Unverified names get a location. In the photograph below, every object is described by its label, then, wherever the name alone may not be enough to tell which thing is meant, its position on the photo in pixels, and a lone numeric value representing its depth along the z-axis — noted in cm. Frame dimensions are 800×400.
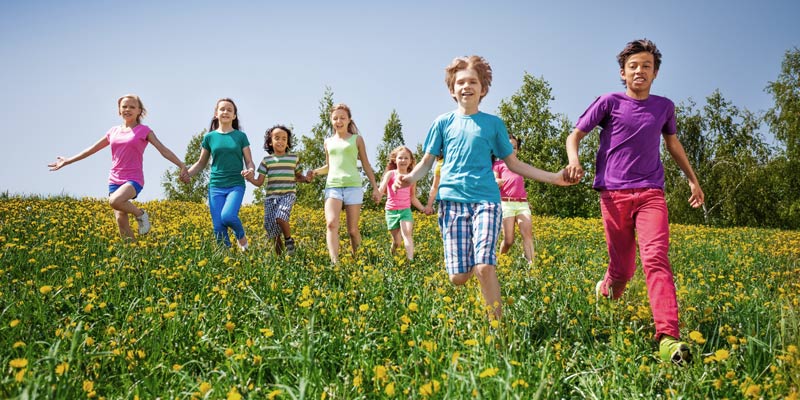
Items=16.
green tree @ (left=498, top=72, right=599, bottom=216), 3466
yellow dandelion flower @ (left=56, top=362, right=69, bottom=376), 233
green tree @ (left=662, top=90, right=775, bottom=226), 3198
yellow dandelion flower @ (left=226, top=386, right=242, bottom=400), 209
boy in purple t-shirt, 368
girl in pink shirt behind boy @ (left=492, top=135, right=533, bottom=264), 728
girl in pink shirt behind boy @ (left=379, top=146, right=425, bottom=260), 745
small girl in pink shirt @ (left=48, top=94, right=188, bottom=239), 690
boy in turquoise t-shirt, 370
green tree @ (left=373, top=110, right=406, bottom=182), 3466
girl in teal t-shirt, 685
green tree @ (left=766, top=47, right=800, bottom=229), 2767
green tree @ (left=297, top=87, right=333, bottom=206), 2902
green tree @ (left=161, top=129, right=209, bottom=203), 4670
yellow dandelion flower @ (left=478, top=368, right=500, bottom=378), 233
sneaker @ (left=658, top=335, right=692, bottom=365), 311
